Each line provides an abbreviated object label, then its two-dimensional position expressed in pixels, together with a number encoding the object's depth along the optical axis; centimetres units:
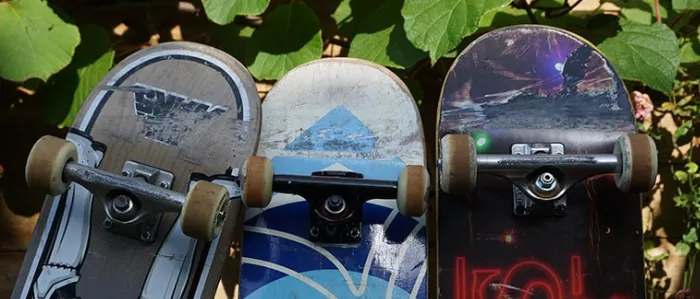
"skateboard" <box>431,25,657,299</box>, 154
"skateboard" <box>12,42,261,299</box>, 152
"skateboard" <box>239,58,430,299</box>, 155
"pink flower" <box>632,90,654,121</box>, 178
